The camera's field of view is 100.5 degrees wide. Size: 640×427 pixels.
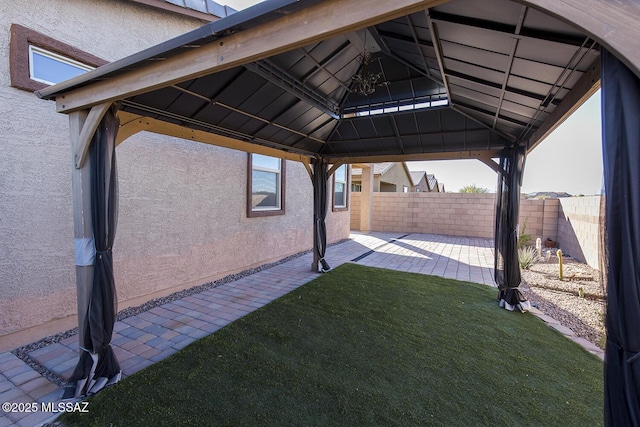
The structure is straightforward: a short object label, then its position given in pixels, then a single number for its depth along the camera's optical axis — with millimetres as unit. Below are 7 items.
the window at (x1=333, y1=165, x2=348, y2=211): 9947
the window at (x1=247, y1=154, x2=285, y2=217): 5673
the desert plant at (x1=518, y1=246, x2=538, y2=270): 6273
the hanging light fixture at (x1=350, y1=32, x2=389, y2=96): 3574
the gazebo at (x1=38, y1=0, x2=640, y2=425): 1057
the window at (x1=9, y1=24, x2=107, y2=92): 2725
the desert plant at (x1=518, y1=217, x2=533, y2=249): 7622
